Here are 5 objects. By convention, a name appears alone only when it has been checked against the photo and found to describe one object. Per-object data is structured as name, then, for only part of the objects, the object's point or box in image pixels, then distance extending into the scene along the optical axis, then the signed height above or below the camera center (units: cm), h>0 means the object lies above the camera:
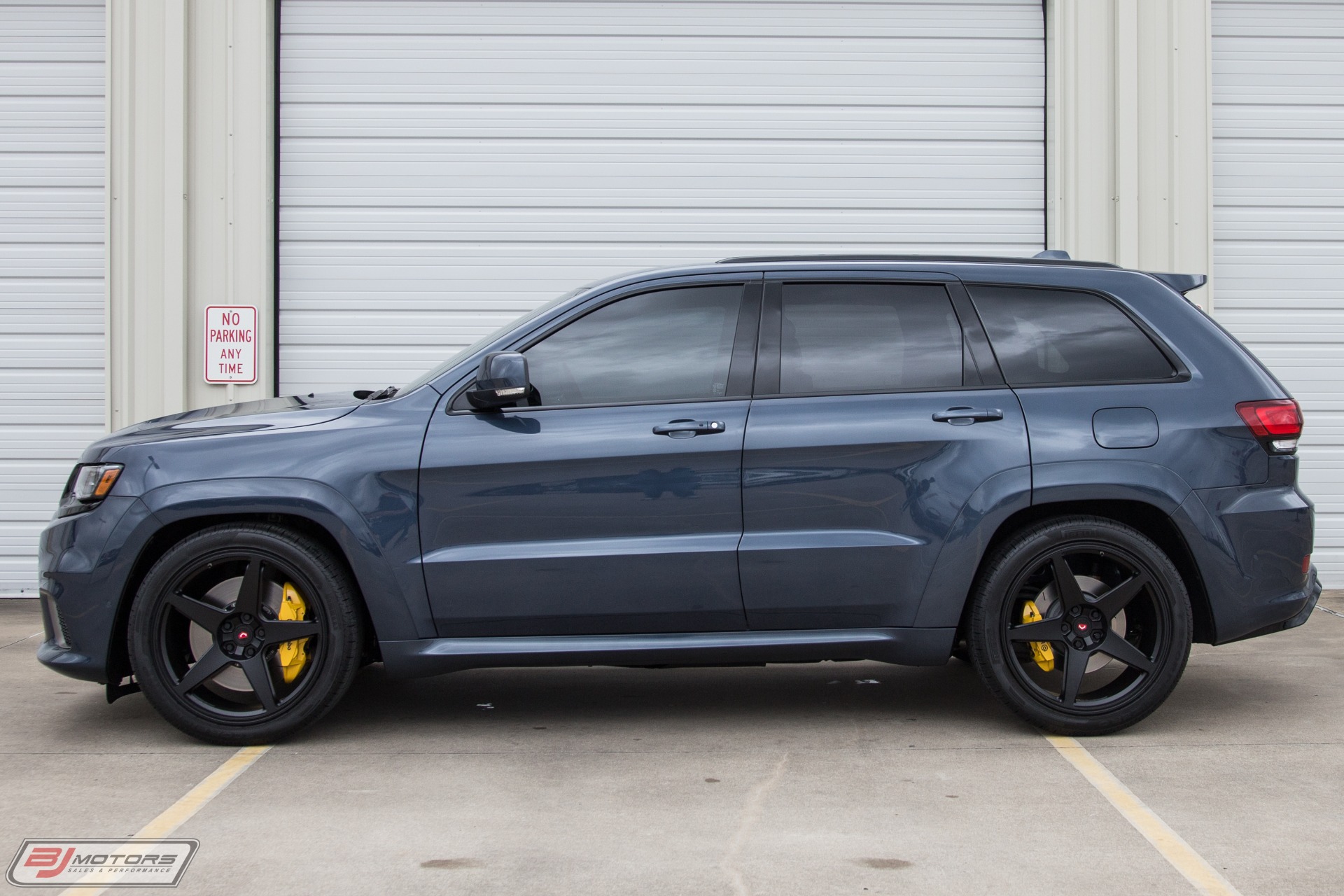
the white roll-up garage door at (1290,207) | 817 +161
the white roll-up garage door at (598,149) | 809 +198
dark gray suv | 430 -28
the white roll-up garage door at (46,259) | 806 +124
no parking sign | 791 +67
